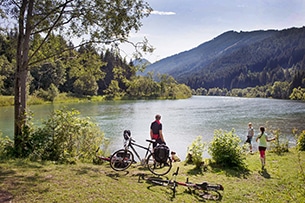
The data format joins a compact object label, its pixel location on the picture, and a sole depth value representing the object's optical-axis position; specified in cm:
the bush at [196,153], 1048
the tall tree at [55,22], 991
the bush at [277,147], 1483
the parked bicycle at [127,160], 899
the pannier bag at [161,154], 888
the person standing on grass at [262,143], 1157
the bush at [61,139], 995
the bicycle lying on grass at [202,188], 736
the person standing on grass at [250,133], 1777
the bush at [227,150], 1076
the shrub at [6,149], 948
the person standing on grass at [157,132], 1069
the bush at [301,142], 1490
